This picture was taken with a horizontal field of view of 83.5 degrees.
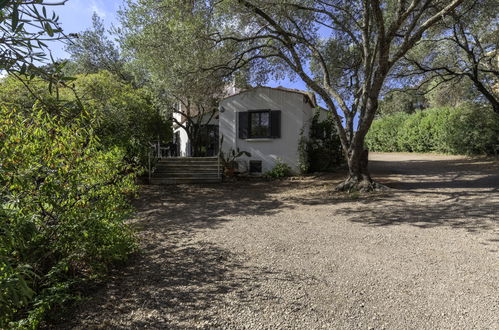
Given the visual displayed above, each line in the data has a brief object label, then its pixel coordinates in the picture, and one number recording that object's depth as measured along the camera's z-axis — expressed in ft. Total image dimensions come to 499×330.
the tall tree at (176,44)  24.90
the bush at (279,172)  39.09
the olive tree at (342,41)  23.38
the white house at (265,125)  40.09
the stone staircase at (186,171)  35.65
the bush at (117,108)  22.66
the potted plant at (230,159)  39.22
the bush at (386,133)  77.66
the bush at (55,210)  6.83
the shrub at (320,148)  40.40
